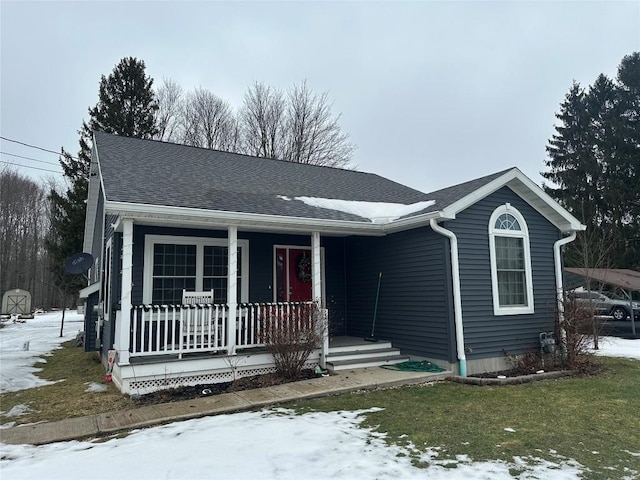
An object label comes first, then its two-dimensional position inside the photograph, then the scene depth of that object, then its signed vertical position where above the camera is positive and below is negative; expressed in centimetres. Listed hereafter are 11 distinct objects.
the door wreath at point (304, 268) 960 +44
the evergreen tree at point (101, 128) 1681 +753
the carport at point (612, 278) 1414 +16
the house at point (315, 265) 689 +43
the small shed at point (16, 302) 2628 -66
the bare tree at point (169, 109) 2538 +1135
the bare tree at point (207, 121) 2659 +1078
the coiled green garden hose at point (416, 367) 741 -146
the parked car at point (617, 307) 1918 -114
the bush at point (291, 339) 710 -87
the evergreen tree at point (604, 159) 2480 +797
